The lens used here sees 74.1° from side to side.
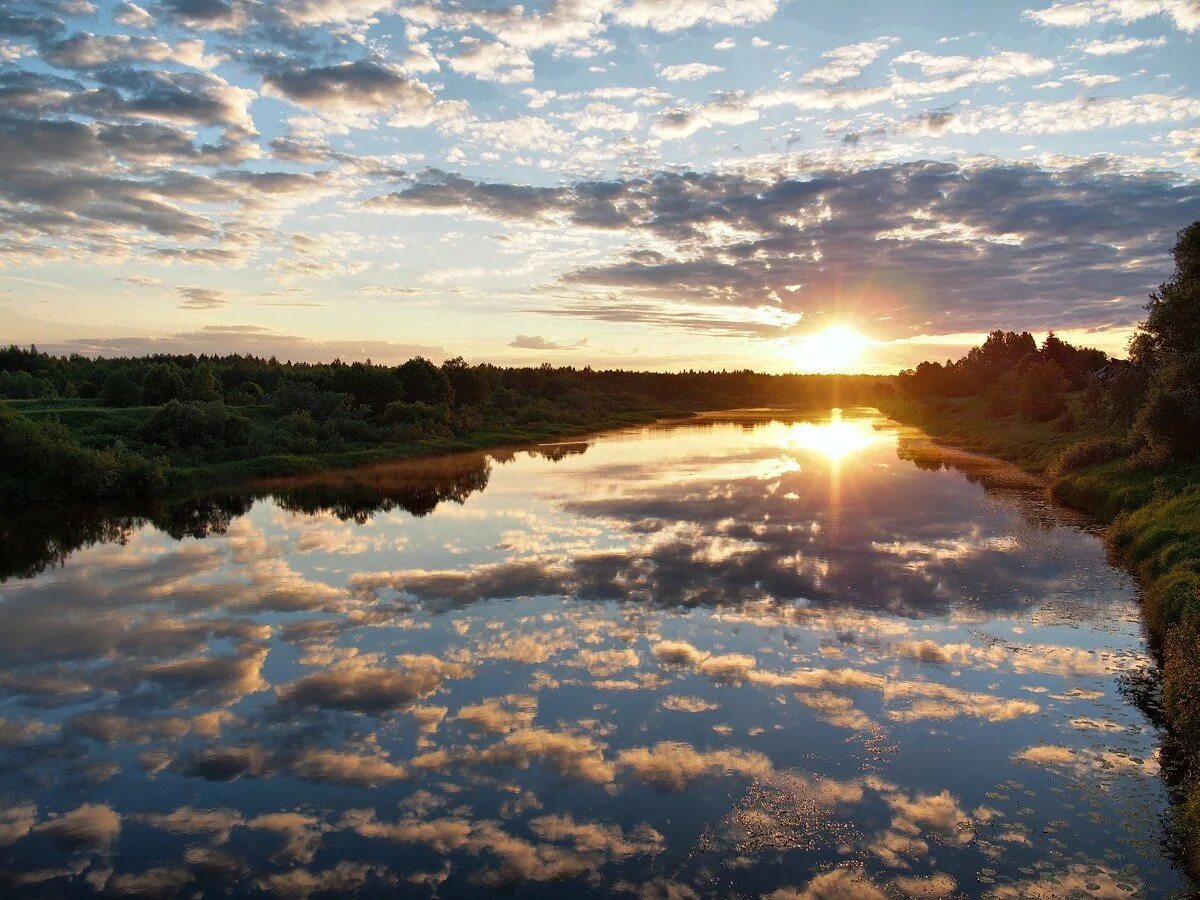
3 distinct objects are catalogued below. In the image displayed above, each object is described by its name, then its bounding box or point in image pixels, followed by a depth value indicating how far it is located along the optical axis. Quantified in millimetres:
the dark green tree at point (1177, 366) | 30891
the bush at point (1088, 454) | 40156
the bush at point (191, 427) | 47656
